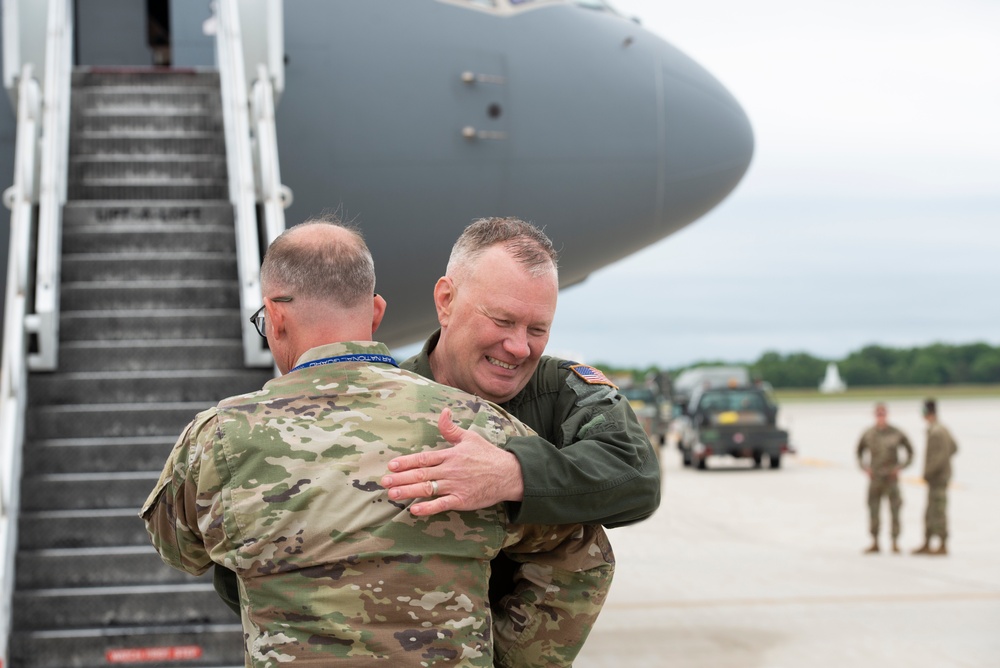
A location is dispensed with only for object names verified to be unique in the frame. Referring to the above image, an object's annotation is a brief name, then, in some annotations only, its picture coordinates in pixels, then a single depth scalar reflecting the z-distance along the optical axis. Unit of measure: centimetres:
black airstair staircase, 501
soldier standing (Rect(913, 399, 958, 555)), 1274
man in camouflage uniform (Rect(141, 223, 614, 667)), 209
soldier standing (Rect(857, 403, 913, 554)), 1323
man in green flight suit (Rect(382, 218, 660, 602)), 213
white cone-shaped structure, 8362
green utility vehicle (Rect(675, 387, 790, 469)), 2411
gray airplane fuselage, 741
